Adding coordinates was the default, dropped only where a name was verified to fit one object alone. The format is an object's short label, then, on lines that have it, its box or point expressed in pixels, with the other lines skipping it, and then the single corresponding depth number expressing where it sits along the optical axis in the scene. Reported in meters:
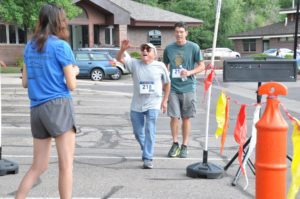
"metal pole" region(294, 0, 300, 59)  29.79
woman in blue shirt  4.38
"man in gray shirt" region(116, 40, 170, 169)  6.91
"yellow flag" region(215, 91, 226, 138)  6.52
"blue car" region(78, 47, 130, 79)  28.34
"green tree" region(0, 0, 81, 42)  28.07
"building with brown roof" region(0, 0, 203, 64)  36.38
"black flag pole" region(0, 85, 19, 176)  6.32
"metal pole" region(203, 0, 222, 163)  6.20
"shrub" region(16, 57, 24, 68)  33.57
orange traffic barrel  3.62
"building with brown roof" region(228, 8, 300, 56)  53.94
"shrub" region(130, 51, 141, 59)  33.98
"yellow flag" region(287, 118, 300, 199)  4.26
